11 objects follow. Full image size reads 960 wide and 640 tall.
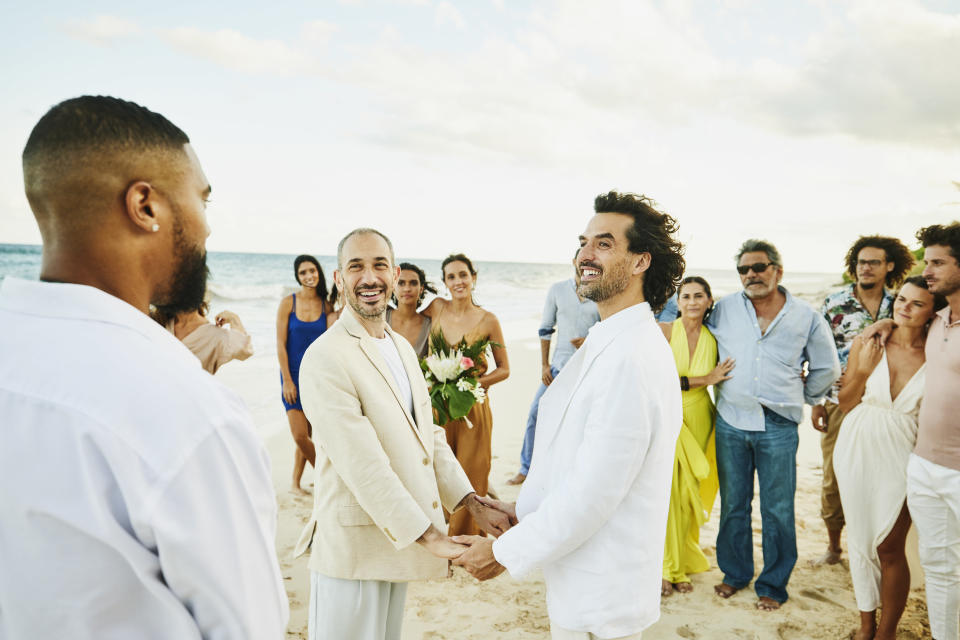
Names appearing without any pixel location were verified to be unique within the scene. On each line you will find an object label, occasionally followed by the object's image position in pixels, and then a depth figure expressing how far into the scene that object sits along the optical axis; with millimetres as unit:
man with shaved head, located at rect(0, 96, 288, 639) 850
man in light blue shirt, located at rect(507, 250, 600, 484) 6023
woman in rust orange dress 4977
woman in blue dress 5977
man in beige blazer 2422
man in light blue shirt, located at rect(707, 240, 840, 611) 4254
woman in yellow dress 4473
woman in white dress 3529
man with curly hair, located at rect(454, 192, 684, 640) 2010
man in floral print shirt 4844
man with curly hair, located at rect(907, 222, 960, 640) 3180
